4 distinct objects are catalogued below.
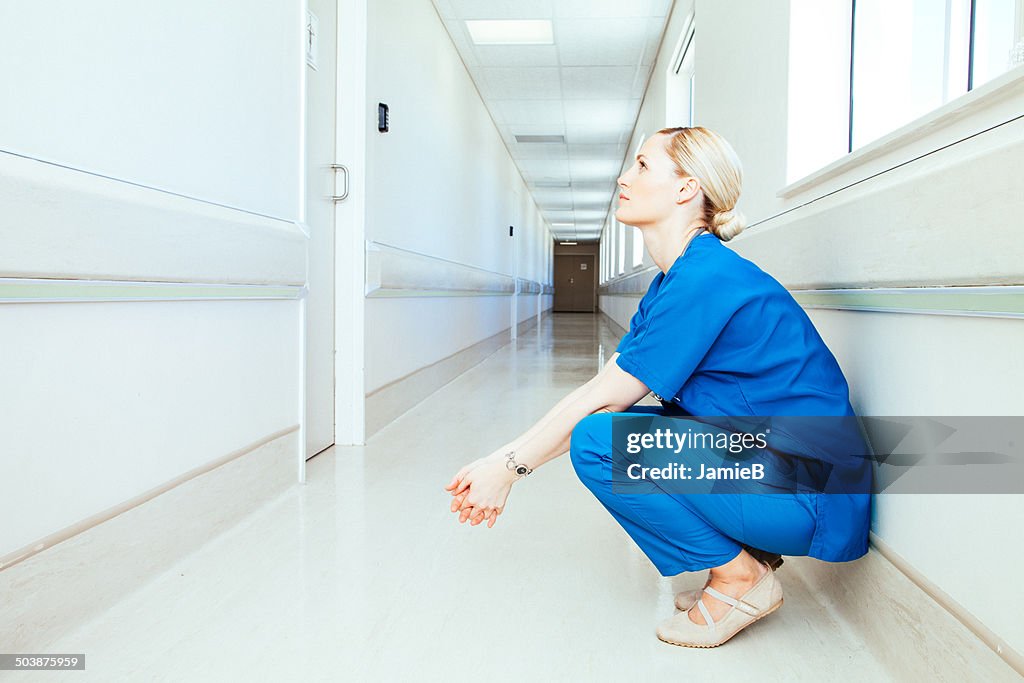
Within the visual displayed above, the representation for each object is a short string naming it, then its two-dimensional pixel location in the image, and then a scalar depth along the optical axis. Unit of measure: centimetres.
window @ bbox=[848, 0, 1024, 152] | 179
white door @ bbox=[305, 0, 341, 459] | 355
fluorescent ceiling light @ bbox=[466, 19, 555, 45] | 641
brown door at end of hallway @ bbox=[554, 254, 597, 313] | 3206
